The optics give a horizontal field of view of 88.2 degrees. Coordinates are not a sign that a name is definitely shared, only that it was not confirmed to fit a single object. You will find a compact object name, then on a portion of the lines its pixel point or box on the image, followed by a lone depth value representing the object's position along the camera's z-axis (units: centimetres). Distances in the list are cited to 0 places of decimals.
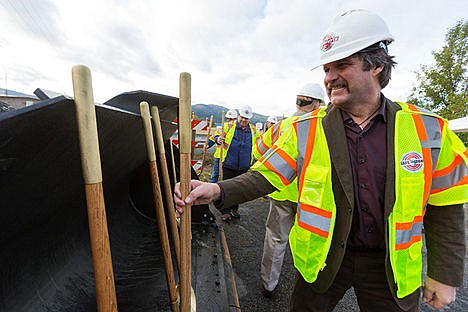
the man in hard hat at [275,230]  246
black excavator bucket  98
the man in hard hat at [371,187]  117
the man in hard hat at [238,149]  457
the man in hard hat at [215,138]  544
